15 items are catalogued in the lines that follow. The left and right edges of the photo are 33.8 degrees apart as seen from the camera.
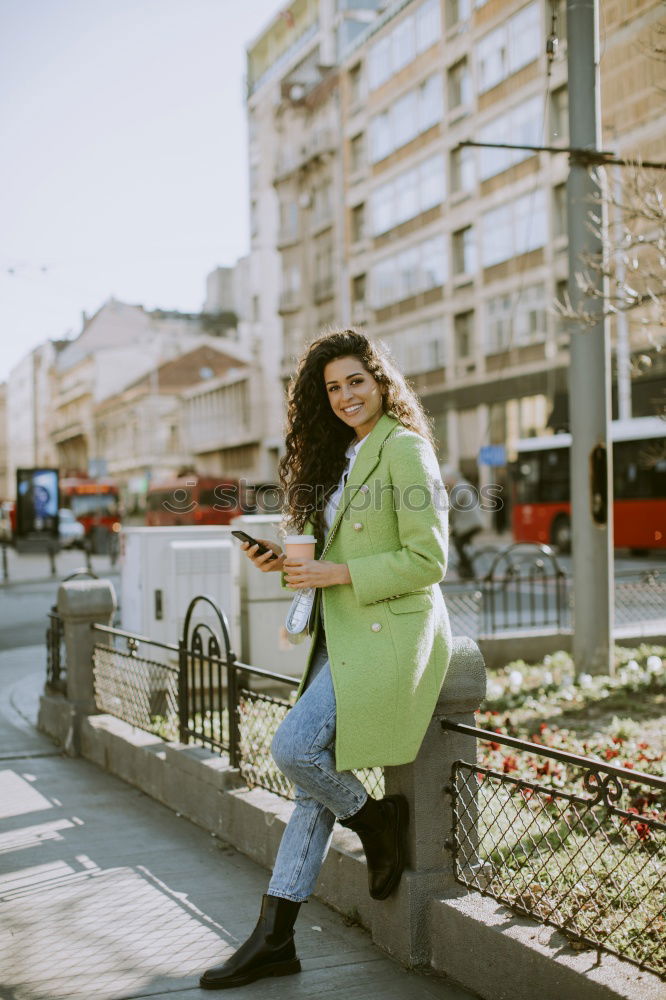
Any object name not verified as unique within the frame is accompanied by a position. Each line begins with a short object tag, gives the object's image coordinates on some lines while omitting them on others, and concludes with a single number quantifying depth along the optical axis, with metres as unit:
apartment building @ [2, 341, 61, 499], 112.75
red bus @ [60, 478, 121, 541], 52.91
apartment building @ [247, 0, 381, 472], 49.94
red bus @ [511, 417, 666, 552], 24.98
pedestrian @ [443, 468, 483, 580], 17.94
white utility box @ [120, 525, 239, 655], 8.81
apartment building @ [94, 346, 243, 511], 77.00
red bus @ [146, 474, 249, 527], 41.28
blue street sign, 35.16
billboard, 29.98
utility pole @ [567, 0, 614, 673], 8.74
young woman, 3.33
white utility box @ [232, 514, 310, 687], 8.61
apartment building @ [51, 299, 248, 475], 88.19
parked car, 40.89
